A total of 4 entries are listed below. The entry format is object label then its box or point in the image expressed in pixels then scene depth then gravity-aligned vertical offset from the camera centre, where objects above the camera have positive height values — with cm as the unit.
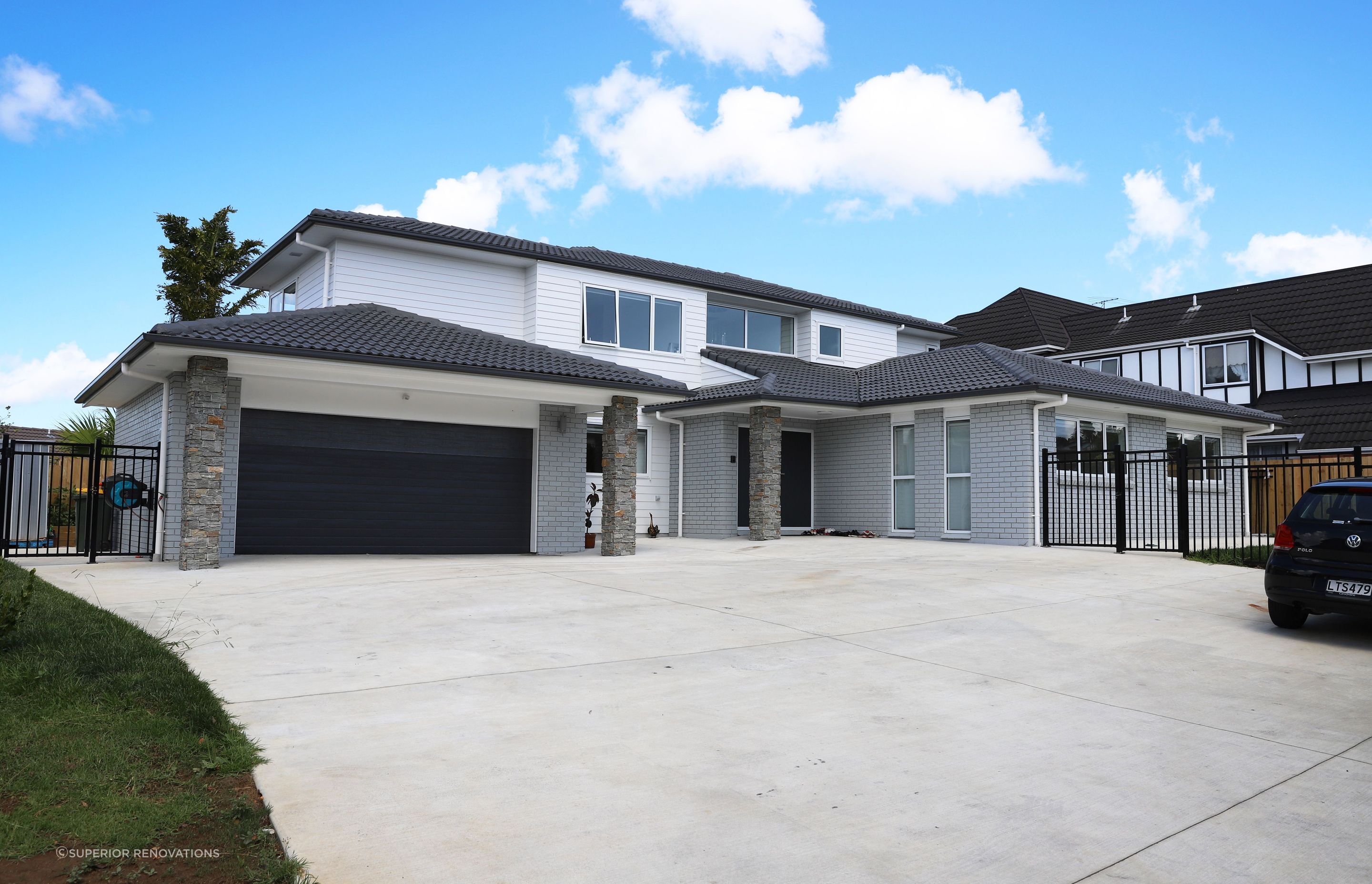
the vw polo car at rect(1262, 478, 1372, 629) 722 -54
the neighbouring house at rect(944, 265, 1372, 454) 2708 +530
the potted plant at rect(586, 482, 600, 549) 1644 -23
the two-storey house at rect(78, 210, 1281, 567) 1266 +161
